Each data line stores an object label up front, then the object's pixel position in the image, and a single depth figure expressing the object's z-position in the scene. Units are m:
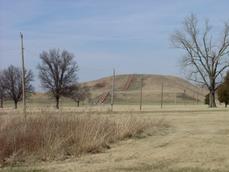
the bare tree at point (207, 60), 84.31
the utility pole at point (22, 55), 38.35
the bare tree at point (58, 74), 91.75
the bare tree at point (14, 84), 96.12
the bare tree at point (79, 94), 93.58
